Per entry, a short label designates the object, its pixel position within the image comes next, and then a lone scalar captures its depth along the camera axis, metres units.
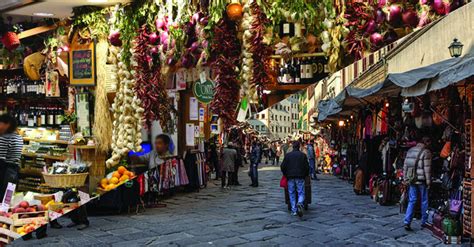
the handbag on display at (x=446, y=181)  6.61
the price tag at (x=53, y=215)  2.97
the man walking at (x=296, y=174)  8.34
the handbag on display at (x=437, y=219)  6.51
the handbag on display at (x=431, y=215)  6.90
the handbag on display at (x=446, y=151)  6.71
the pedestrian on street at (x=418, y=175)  6.81
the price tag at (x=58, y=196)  2.96
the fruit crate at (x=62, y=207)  2.90
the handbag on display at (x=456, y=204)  6.30
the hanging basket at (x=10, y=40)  3.17
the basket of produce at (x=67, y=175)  3.03
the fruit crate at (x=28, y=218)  2.81
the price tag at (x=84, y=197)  2.99
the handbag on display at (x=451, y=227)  6.18
